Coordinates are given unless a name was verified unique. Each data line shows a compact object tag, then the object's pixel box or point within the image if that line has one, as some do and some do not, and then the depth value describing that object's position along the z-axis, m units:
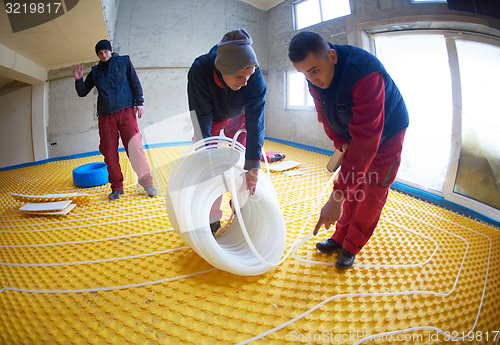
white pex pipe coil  1.28
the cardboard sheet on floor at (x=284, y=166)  3.81
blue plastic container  3.13
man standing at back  2.52
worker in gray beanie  1.40
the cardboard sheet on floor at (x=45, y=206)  2.26
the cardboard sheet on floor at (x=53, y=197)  2.52
